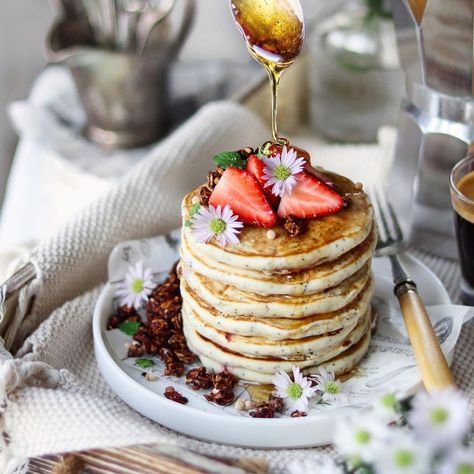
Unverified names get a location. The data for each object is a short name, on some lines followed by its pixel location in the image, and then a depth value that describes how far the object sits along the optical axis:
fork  0.65
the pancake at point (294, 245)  0.64
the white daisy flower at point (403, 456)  0.49
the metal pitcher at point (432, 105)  0.76
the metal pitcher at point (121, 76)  1.02
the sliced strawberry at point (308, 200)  0.66
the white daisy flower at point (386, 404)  0.52
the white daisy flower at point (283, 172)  0.66
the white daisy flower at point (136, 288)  0.75
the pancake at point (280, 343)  0.66
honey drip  0.68
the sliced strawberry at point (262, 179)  0.66
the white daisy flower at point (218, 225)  0.65
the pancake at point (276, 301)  0.65
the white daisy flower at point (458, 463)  0.49
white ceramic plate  0.64
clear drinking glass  0.73
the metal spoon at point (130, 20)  1.06
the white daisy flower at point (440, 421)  0.49
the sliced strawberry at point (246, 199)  0.66
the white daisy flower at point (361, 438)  0.50
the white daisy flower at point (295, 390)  0.66
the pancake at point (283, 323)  0.66
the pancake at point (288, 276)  0.65
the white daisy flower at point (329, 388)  0.66
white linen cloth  0.64
